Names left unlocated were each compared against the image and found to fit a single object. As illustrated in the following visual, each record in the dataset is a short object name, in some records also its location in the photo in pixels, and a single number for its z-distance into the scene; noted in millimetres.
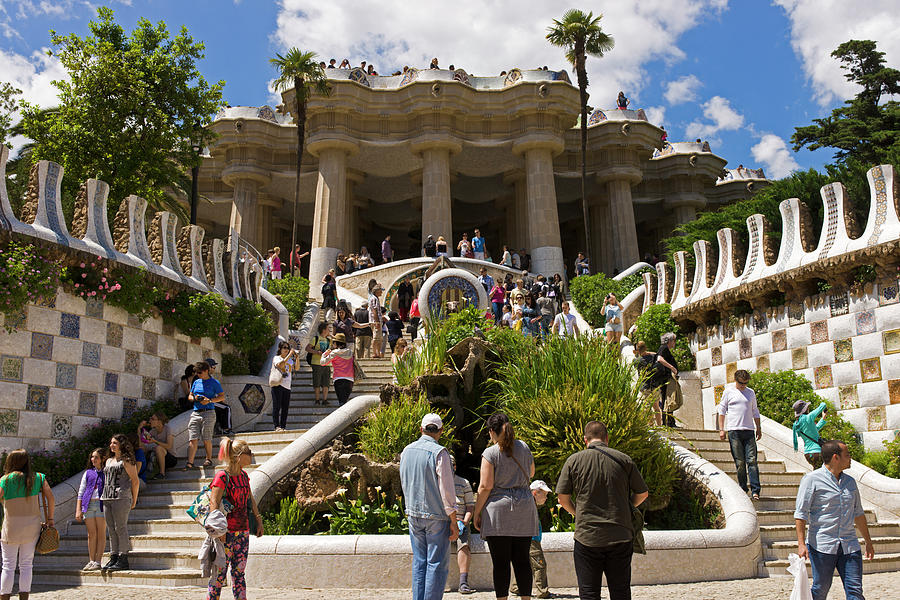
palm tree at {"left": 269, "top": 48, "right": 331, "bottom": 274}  30547
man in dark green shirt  5297
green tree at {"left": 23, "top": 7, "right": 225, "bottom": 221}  19000
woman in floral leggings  6363
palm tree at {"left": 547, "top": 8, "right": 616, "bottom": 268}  31391
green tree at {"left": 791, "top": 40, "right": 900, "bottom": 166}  26781
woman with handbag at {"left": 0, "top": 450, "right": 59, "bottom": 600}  7082
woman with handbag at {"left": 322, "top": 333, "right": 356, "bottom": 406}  13062
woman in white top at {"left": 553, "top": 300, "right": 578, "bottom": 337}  17375
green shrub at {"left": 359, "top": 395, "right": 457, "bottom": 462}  9602
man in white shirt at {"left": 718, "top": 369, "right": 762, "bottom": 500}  10172
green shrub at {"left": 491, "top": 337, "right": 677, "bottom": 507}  9312
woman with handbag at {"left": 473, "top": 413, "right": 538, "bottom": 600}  6109
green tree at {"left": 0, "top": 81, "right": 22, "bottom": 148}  20141
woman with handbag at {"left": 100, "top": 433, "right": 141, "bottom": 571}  8719
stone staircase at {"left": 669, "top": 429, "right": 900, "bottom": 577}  9000
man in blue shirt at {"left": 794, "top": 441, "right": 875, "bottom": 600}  5656
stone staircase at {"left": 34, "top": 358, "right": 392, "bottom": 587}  8562
